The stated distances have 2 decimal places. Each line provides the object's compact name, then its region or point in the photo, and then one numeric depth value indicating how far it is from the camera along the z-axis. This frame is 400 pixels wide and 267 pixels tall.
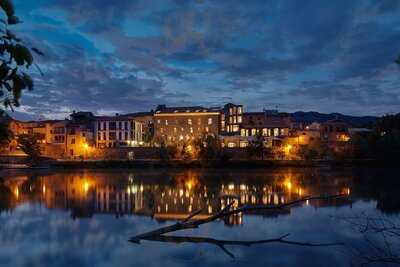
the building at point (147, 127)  93.19
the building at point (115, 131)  88.69
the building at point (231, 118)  91.19
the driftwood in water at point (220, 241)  13.87
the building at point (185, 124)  90.62
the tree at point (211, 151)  69.62
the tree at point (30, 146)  68.56
